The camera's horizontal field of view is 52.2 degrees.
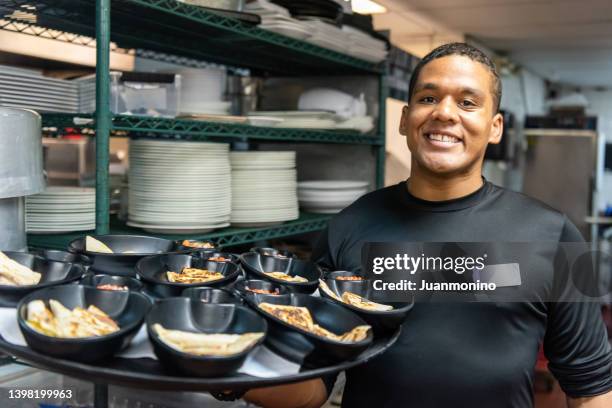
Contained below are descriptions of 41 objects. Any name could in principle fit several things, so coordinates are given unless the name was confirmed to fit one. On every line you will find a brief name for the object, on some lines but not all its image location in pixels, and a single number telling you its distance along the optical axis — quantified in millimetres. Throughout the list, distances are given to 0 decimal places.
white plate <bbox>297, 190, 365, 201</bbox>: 2746
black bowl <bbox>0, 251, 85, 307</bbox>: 922
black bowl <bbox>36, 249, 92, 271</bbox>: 1115
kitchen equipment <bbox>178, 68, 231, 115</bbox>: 2223
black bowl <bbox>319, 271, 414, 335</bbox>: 1028
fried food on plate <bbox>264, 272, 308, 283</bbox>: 1153
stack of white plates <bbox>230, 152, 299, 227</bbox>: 2229
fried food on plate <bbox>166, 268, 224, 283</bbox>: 1062
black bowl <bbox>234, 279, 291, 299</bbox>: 1079
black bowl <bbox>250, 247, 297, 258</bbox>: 1313
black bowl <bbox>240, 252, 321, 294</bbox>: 1221
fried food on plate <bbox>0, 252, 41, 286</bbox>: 961
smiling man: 1363
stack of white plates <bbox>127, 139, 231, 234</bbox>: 1931
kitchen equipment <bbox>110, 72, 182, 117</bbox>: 1811
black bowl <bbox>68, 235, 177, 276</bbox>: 1110
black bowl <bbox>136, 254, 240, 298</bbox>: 998
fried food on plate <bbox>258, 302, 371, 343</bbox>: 926
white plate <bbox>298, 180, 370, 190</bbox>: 2762
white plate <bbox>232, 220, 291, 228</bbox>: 2217
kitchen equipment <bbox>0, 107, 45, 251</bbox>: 1302
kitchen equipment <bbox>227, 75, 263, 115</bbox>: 2576
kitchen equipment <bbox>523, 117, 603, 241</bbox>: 6938
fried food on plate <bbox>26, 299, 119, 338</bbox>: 818
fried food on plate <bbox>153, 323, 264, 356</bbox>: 817
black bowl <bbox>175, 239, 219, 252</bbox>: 1259
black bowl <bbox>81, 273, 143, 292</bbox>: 988
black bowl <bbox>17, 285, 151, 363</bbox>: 793
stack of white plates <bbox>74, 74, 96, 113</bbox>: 2016
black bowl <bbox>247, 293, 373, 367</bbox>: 871
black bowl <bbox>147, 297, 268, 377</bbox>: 793
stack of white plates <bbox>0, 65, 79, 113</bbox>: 1842
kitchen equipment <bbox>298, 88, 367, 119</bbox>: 2750
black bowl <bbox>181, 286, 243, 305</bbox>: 974
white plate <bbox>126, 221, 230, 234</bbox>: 1934
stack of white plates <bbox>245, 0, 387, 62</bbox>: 2135
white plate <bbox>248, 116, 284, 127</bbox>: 2068
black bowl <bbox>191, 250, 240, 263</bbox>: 1217
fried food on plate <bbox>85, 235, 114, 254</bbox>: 1176
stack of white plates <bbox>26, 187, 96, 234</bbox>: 1818
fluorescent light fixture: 3734
